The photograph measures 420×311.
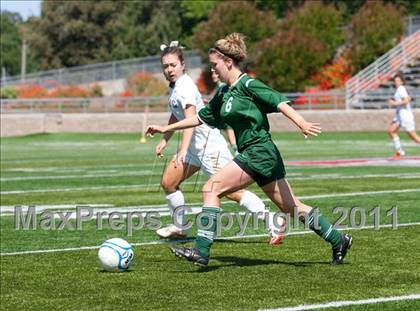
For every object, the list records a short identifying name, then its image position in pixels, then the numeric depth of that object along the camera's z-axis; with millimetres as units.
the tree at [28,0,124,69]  87625
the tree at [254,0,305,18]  73612
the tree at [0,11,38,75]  121125
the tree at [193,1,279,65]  60906
